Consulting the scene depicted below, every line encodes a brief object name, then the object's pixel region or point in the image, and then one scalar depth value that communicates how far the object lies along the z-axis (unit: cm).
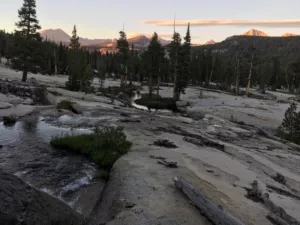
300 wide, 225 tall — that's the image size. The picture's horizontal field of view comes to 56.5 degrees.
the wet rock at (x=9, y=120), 1959
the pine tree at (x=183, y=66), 5284
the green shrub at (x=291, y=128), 2491
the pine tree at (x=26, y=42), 4450
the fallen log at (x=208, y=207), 690
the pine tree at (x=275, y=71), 10775
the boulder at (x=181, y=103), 4648
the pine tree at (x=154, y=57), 6003
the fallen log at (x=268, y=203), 844
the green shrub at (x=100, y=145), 1277
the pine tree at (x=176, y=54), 5181
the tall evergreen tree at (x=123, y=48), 6825
